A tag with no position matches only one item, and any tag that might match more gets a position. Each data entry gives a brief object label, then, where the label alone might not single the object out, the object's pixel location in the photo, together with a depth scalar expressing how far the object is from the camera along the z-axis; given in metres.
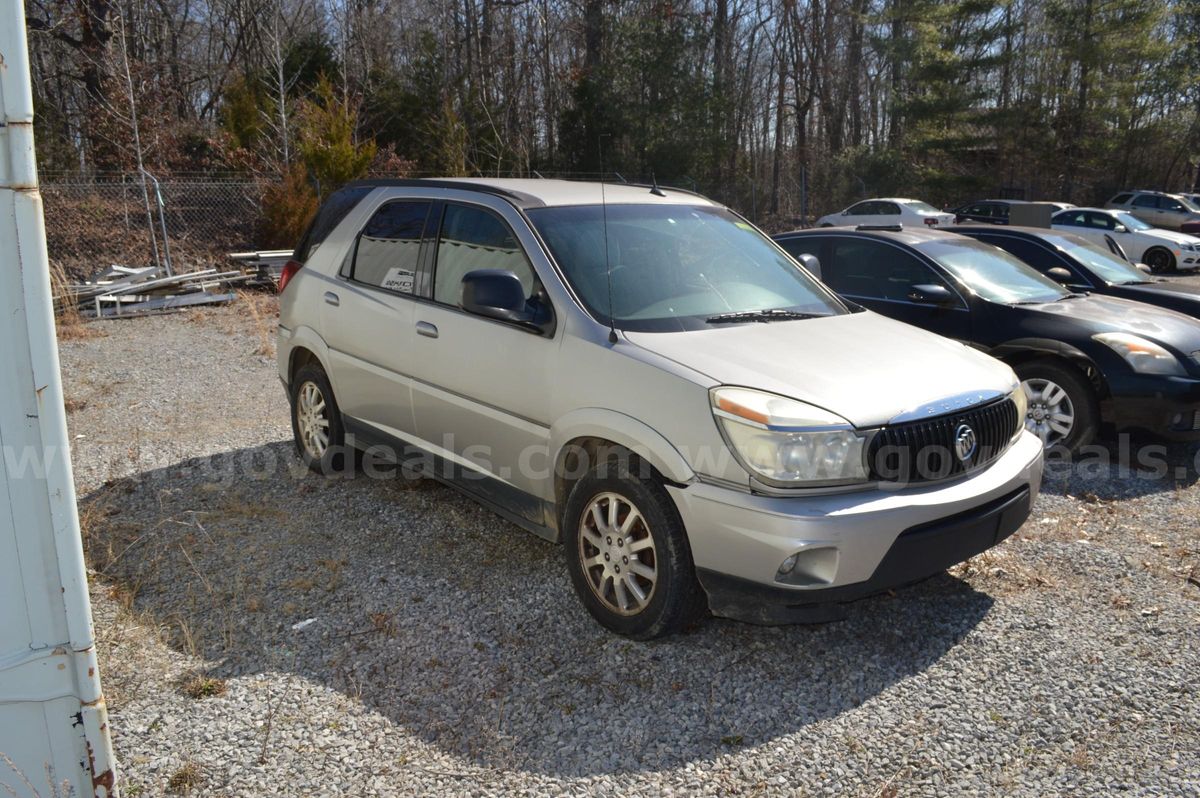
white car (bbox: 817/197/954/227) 23.72
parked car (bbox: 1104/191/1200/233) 25.42
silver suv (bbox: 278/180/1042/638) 3.47
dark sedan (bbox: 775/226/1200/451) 6.26
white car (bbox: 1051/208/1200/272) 20.69
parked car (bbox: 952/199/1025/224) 23.92
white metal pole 2.21
